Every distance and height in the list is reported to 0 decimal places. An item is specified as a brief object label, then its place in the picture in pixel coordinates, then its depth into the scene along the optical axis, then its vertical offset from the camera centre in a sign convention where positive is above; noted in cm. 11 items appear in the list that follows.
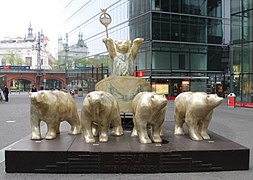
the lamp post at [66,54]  5372 +469
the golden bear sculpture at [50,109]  633 -64
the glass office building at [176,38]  2867 +412
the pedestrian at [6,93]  2940 -124
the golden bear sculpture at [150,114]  609 -73
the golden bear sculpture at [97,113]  603 -69
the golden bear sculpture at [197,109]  641 -67
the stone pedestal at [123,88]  930 -26
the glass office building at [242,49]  2200 +222
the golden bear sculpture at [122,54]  973 +83
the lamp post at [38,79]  5917 +24
